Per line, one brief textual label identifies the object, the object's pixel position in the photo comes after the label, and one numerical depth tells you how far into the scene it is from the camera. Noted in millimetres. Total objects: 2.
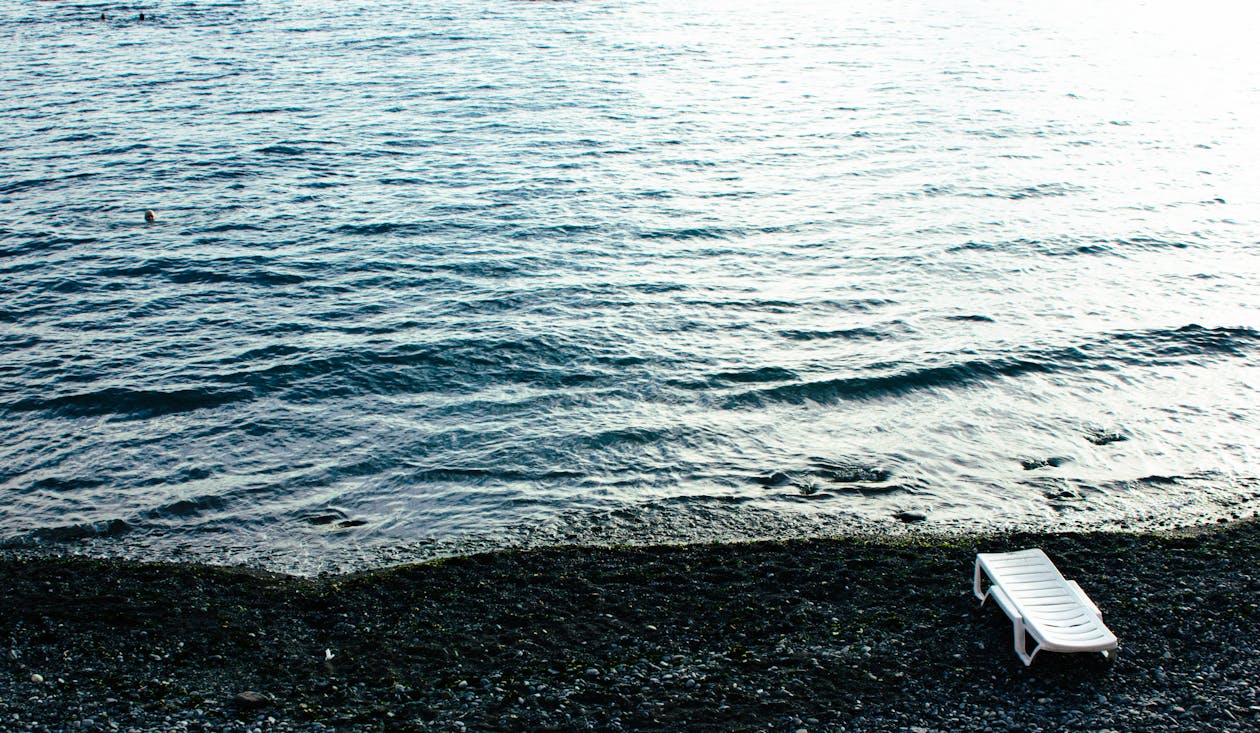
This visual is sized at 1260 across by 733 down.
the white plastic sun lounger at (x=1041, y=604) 11250
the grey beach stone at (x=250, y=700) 10641
